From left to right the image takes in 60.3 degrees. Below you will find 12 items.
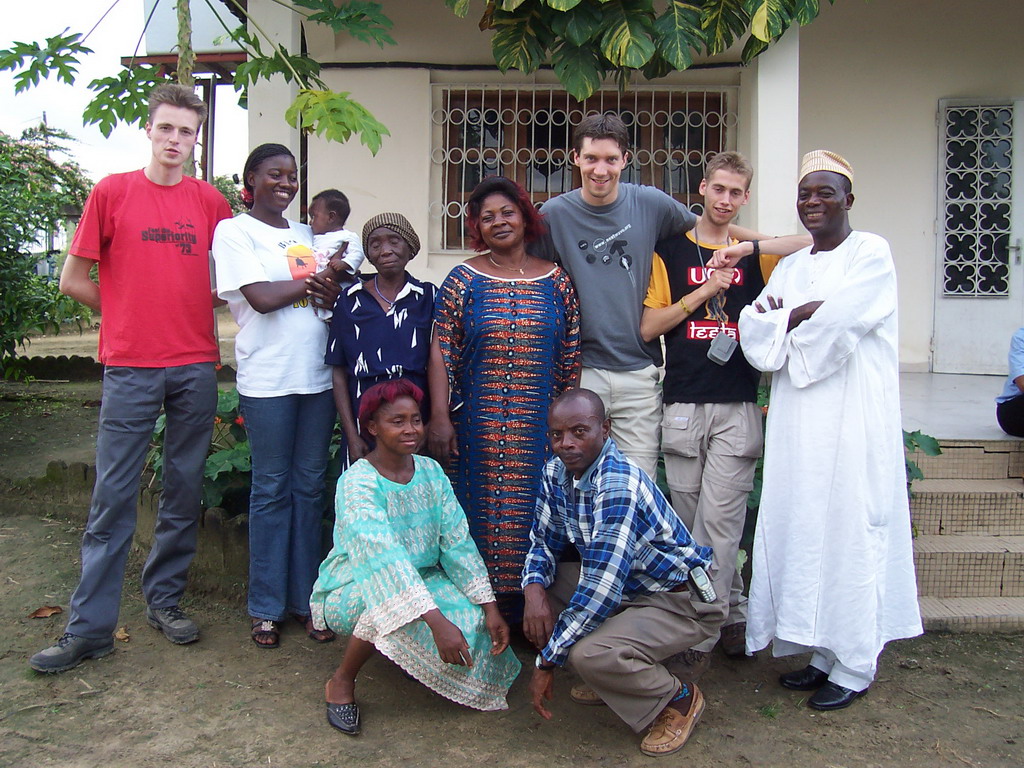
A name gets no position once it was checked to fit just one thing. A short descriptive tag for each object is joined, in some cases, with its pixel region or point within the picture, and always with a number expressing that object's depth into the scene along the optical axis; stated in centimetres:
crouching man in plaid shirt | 276
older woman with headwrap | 333
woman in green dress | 285
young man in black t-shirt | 332
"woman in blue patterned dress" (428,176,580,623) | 331
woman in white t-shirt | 340
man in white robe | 304
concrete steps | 389
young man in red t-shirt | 334
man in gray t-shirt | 342
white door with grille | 700
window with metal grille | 674
